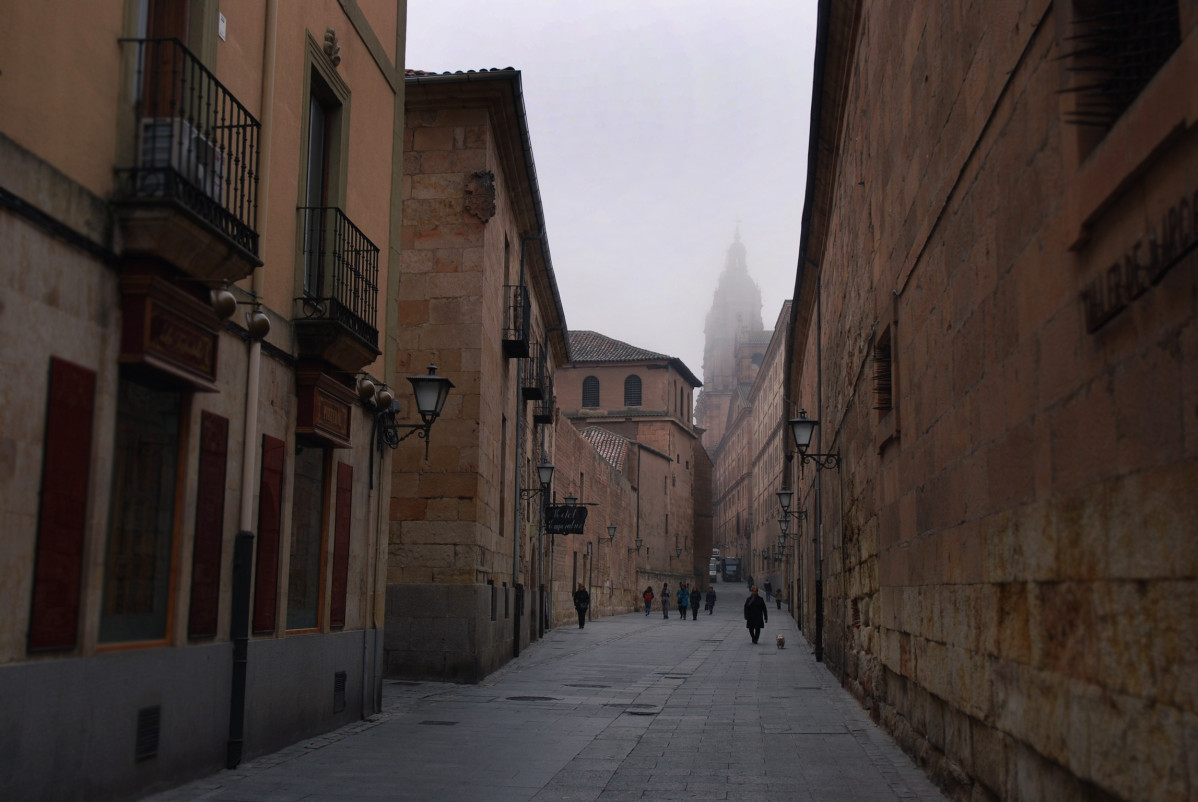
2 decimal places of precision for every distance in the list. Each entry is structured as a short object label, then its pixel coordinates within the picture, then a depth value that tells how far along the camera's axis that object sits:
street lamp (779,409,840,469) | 15.90
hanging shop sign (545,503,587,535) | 28.75
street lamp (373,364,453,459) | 12.04
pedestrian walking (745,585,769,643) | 27.86
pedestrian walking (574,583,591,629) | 34.81
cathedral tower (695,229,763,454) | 152.75
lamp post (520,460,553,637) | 23.59
